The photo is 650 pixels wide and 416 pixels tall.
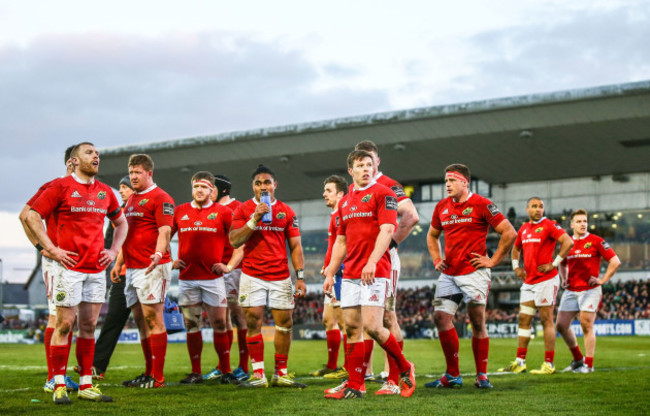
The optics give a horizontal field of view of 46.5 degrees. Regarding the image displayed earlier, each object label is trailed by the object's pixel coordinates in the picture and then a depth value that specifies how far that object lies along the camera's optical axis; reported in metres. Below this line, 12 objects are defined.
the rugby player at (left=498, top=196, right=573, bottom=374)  11.12
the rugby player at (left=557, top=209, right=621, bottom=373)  11.47
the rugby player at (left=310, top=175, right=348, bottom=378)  10.34
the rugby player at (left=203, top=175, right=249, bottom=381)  10.06
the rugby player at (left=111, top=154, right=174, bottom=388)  8.64
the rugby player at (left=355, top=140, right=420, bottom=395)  7.93
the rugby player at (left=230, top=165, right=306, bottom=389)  8.72
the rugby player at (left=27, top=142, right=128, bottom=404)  7.20
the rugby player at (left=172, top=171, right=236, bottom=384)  9.59
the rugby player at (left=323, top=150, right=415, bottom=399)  7.37
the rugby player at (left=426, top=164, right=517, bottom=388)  8.56
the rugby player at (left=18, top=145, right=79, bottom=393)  7.40
